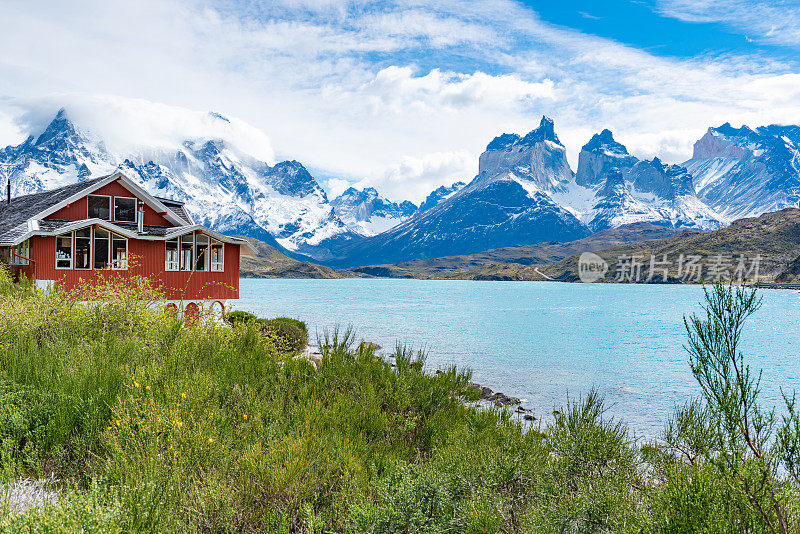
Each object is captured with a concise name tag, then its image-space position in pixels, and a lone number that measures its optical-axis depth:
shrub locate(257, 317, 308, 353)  23.75
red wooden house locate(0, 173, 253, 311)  24.77
